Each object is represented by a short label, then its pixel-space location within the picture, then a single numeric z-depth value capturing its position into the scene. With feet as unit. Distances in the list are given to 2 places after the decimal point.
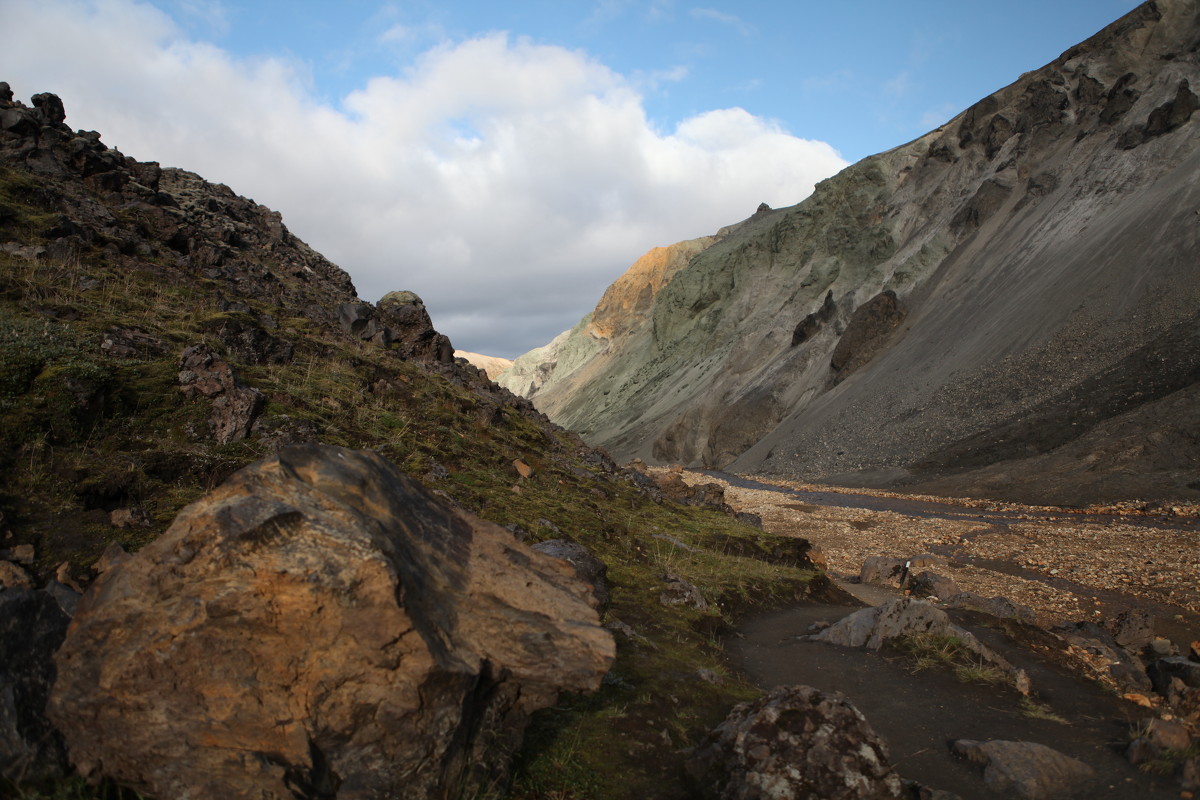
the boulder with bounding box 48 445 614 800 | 10.87
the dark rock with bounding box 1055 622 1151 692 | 25.21
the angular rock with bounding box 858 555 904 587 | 46.80
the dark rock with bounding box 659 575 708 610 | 30.25
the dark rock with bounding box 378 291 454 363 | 63.77
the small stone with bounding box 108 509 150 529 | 19.58
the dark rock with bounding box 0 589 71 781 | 10.27
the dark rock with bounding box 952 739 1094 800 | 16.61
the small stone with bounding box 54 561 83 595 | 15.58
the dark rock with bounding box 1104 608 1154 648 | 31.50
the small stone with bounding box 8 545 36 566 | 16.33
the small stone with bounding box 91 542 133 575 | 12.14
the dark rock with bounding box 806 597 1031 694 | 27.32
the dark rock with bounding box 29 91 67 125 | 63.31
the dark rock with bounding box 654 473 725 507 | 68.85
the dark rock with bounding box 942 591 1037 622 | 34.76
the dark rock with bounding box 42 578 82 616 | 13.15
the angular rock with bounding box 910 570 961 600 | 40.10
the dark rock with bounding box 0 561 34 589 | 14.67
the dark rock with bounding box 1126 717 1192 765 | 17.47
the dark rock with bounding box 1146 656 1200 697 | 23.26
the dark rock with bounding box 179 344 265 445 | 27.76
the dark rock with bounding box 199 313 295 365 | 37.81
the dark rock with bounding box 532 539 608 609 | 27.37
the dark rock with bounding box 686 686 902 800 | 13.76
